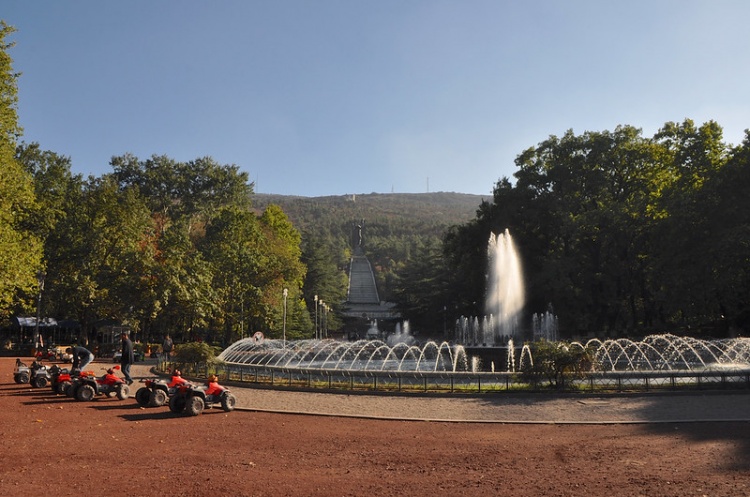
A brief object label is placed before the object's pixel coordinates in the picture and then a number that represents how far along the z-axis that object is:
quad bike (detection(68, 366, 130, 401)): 16.11
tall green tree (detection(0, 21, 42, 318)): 24.55
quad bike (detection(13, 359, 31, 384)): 19.39
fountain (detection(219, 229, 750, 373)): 26.28
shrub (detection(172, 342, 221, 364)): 22.52
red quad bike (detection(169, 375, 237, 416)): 13.87
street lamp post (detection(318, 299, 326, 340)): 69.56
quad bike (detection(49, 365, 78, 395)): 16.81
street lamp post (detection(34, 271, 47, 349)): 33.41
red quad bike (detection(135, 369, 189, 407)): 15.15
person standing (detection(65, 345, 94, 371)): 18.78
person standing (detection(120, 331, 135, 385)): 18.36
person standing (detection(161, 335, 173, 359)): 26.68
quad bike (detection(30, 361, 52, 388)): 18.48
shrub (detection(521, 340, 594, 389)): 18.09
